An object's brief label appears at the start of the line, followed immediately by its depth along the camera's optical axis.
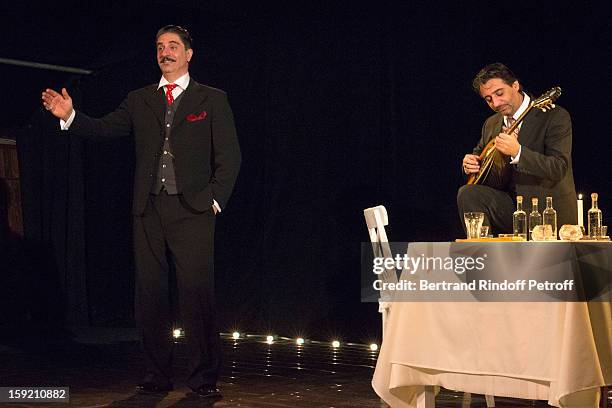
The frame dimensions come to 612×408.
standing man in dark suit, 4.37
